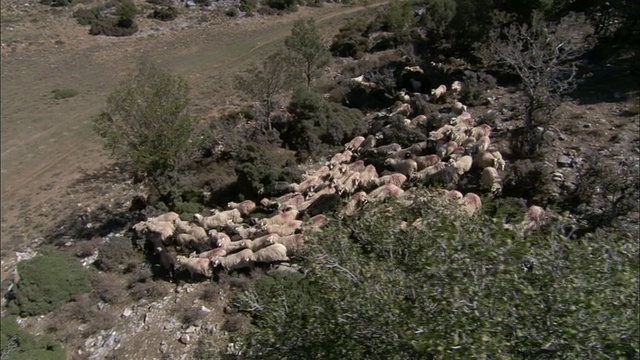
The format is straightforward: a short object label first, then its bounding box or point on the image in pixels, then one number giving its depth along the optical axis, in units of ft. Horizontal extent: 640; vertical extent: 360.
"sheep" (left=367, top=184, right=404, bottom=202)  49.15
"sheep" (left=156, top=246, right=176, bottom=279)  51.06
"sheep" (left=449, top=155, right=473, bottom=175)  54.43
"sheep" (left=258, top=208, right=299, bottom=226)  51.24
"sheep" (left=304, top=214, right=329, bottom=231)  46.34
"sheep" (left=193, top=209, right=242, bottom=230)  54.08
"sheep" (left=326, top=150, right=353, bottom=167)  61.48
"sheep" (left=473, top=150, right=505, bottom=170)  55.21
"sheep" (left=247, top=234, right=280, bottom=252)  47.79
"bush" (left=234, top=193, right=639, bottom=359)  19.07
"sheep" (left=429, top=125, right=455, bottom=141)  61.05
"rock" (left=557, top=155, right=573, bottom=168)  56.29
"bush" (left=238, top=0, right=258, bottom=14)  152.66
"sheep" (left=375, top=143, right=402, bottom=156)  61.00
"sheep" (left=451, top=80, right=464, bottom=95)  74.84
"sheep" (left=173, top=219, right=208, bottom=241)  52.70
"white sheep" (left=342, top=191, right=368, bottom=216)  47.57
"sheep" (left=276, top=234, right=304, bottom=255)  46.20
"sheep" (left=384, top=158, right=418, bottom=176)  56.49
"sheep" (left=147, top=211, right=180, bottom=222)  56.03
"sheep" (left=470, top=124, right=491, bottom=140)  60.54
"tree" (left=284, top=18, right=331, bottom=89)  81.97
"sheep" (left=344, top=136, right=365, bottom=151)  66.13
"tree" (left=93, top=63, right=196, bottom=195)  58.95
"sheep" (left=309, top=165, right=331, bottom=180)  58.38
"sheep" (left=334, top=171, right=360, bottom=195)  53.88
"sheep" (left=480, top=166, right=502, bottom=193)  52.42
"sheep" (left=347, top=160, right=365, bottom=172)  58.39
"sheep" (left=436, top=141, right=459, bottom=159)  57.88
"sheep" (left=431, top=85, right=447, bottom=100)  75.20
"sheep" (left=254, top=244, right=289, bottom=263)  46.60
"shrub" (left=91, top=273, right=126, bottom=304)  50.01
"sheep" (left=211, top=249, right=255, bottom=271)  47.75
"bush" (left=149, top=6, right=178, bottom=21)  150.30
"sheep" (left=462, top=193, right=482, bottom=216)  44.60
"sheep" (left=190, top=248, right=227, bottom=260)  49.14
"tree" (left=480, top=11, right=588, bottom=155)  55.98
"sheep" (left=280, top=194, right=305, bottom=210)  53.70
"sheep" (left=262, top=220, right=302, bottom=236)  49.49
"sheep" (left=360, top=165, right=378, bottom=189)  55.42
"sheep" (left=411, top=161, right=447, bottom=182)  54.34
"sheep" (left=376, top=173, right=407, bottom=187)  54.44
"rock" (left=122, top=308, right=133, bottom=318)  48.03
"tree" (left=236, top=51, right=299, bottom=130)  74.74
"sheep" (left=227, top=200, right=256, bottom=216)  56.08
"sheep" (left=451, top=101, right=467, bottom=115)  69.05
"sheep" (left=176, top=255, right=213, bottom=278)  48.78
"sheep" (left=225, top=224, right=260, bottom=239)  51.08
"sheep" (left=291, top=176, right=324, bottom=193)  56.54
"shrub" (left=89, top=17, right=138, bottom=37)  142.10
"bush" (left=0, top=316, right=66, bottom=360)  43.29
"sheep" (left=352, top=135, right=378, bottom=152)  64.95
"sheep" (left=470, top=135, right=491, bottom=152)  57.48
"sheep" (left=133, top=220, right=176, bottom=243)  54.08
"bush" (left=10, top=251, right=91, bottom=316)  50.16
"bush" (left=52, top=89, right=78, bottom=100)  108.06
